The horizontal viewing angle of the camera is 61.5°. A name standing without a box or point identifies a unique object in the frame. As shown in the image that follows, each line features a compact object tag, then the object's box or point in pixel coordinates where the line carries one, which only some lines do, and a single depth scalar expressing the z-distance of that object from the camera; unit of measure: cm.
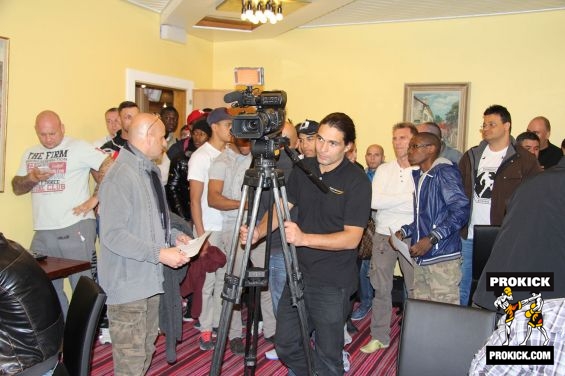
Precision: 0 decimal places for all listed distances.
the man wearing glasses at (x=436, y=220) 301
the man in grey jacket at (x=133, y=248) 227
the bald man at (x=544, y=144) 479
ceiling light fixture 464
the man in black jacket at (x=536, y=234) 150
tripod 207
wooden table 267
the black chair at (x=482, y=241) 328
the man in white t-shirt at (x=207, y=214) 358
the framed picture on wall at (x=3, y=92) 384
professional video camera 201
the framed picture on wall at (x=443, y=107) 556
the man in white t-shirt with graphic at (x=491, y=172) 352
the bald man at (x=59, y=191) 365
